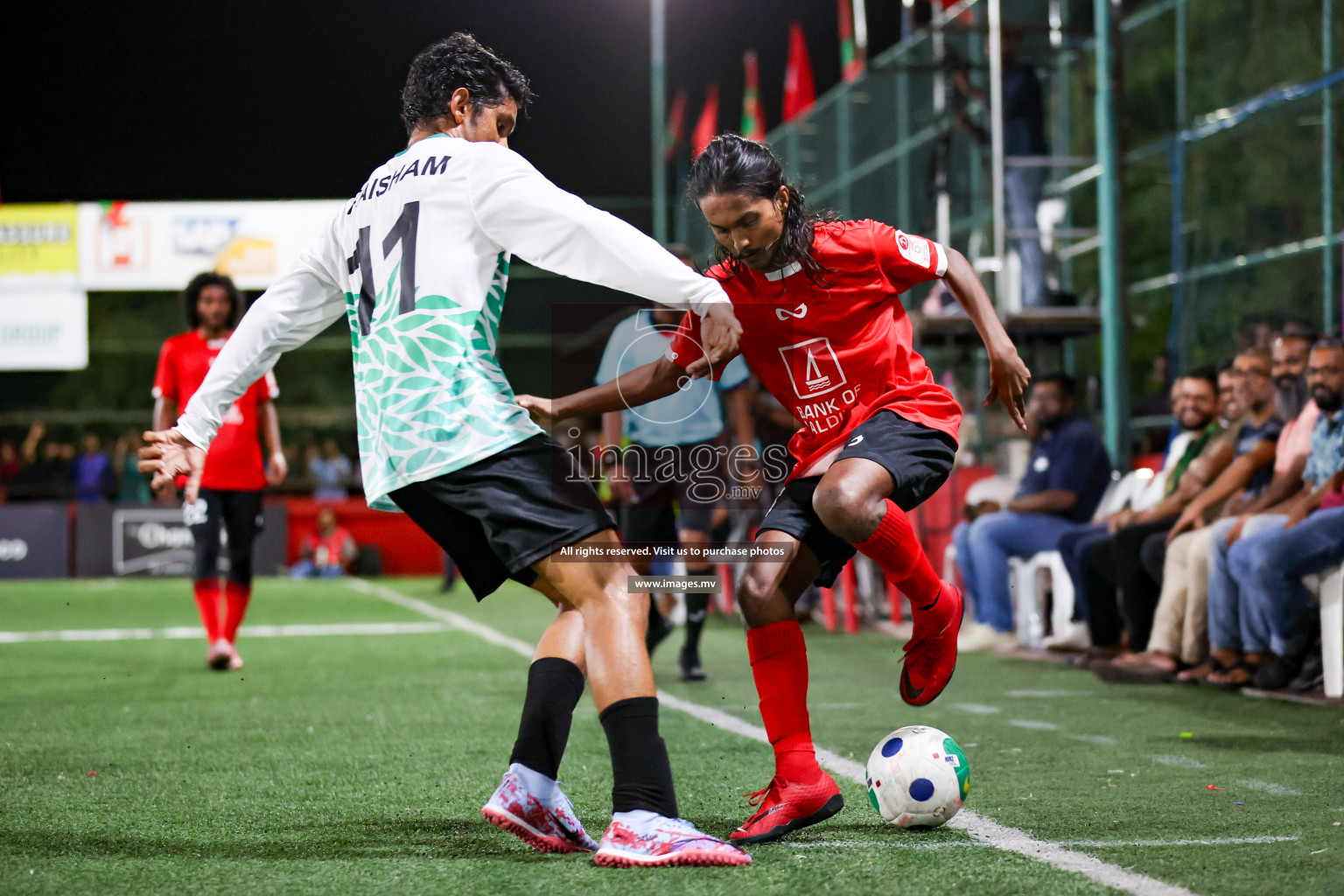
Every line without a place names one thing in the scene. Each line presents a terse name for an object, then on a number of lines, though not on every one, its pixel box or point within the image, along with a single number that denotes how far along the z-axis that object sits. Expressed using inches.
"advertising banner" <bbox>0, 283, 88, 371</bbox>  1044.5
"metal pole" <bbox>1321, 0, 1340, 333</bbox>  431.8
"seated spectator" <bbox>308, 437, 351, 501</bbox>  947.3
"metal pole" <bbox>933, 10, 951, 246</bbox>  492.7
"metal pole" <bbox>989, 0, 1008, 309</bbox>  457.1
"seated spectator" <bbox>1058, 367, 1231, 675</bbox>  307.6
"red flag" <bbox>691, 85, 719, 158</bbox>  1166.3
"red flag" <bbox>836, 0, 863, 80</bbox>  858.8
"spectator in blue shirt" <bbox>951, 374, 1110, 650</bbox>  351.9
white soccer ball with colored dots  145.5
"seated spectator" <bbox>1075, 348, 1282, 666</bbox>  286.4
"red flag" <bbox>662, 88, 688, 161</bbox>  1307.8
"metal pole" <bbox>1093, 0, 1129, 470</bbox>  456.8
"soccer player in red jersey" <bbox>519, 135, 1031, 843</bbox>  149.4
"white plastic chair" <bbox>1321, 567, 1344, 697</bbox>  247.6
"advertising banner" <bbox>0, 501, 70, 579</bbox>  787.4
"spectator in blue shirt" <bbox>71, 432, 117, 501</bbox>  898.1
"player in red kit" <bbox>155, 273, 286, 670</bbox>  320.5
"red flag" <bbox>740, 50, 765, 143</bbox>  1108.5
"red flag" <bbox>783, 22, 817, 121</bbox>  996.6
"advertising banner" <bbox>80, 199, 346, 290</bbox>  1043.3
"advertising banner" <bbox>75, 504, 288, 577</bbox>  776.9
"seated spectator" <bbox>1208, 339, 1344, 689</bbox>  249.1
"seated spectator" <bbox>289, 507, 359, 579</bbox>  788.6
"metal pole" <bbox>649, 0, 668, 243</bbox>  708.7
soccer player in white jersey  126.3
